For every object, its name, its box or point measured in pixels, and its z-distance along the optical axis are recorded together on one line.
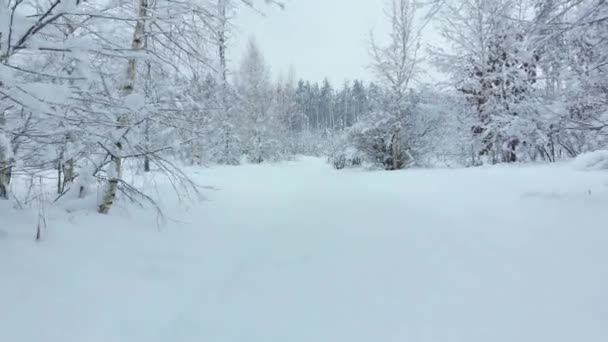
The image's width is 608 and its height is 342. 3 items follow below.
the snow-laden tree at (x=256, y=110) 19.22
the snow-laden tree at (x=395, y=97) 11.18
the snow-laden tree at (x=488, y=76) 9.00
